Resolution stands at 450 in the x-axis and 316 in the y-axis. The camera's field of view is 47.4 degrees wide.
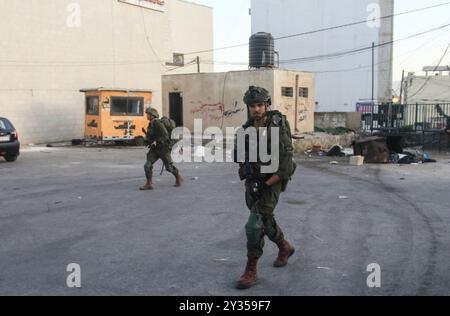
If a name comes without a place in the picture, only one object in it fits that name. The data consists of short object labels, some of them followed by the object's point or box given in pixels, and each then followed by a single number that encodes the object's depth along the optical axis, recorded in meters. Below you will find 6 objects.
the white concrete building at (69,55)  21.97
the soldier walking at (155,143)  9.94
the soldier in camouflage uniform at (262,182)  4.56
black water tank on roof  30.84
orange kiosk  21.30
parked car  14.75
